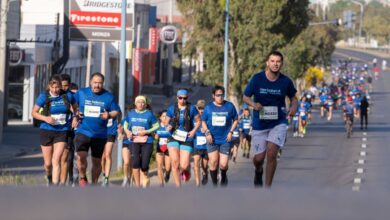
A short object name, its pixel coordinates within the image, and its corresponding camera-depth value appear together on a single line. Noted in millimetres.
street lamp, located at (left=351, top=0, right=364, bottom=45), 173950
